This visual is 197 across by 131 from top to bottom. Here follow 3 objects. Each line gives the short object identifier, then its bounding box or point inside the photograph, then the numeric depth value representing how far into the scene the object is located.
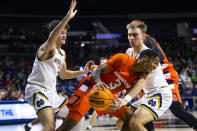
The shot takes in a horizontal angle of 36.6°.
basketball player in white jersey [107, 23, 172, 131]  3.80
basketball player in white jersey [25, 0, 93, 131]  3.83
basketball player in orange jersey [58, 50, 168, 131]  3.72
